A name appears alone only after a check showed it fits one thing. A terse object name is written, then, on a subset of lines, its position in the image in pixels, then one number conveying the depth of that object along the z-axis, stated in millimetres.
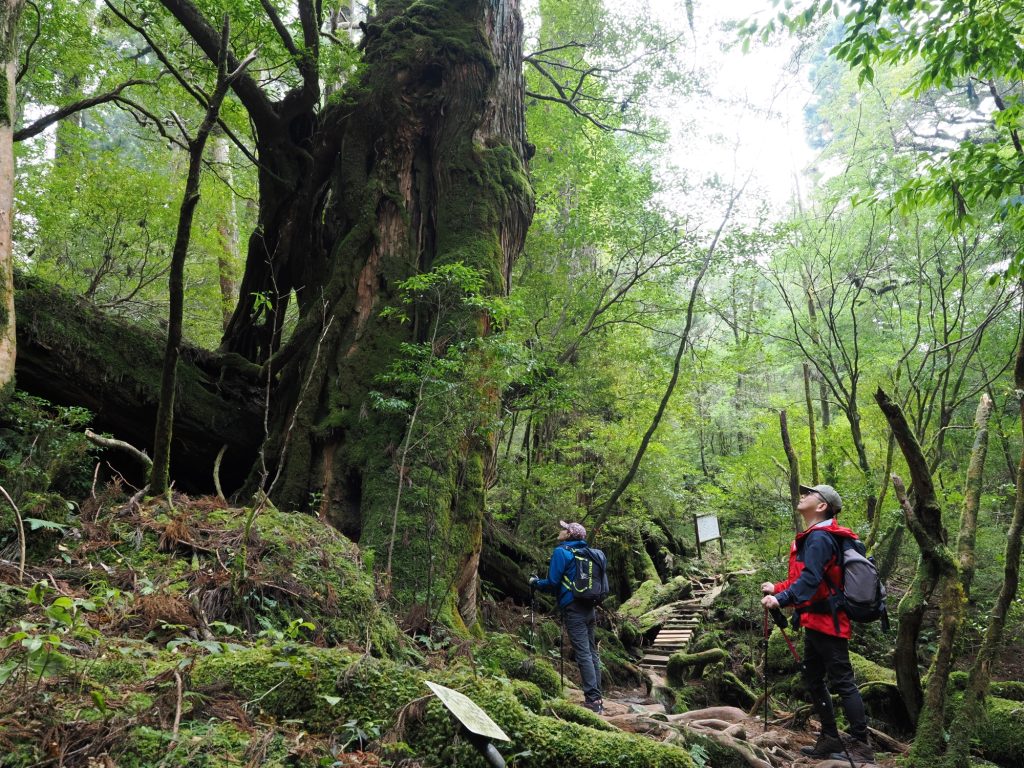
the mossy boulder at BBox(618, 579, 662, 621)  14531
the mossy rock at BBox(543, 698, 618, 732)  3332
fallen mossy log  6066
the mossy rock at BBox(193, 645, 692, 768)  2340
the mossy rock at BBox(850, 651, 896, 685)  7266
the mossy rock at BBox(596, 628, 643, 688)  9461
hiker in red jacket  4910
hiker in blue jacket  6492
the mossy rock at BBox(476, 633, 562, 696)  5203
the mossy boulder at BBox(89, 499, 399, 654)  3584
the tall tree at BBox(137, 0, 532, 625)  6375
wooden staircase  11355
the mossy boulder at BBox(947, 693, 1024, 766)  5996
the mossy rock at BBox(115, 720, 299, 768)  1794
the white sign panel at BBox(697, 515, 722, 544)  17734
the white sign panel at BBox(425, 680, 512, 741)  1589
